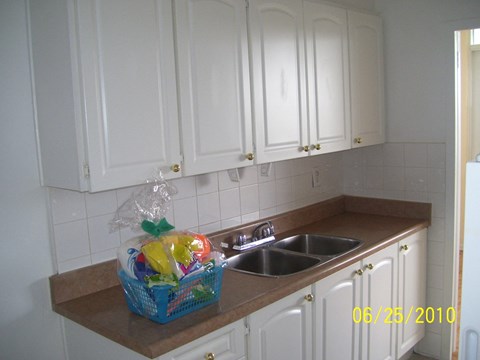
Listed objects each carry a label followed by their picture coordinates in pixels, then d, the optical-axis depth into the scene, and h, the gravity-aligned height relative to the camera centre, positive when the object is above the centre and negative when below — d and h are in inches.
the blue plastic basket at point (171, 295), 65.2 -22.7
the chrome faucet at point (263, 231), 106.7 -23.3
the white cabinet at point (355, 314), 80.2 -36.3
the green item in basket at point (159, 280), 63.4 -19.3
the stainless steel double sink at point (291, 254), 97.4 -27.6
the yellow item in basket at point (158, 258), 63.8 -16.7
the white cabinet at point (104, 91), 64.7 +5.2
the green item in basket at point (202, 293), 68.5 -23.3
